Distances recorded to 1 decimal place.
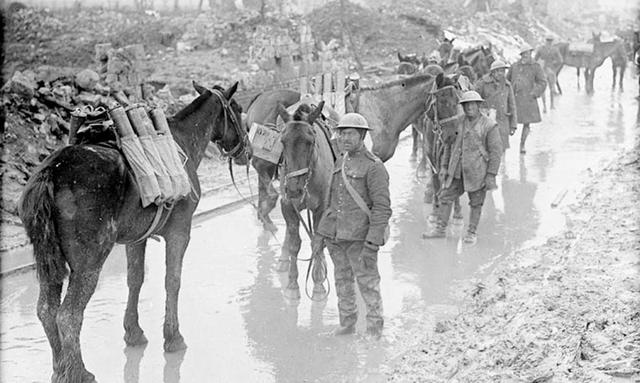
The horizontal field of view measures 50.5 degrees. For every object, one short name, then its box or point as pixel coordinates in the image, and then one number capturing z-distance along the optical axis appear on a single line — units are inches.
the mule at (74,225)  190.9
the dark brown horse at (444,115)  360.2
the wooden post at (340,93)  371.9
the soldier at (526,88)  579.8
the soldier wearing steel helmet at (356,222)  234.7
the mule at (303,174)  246.8
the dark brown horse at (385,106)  365.7
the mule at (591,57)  1032.8
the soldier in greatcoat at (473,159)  350.3
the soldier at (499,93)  488.7
